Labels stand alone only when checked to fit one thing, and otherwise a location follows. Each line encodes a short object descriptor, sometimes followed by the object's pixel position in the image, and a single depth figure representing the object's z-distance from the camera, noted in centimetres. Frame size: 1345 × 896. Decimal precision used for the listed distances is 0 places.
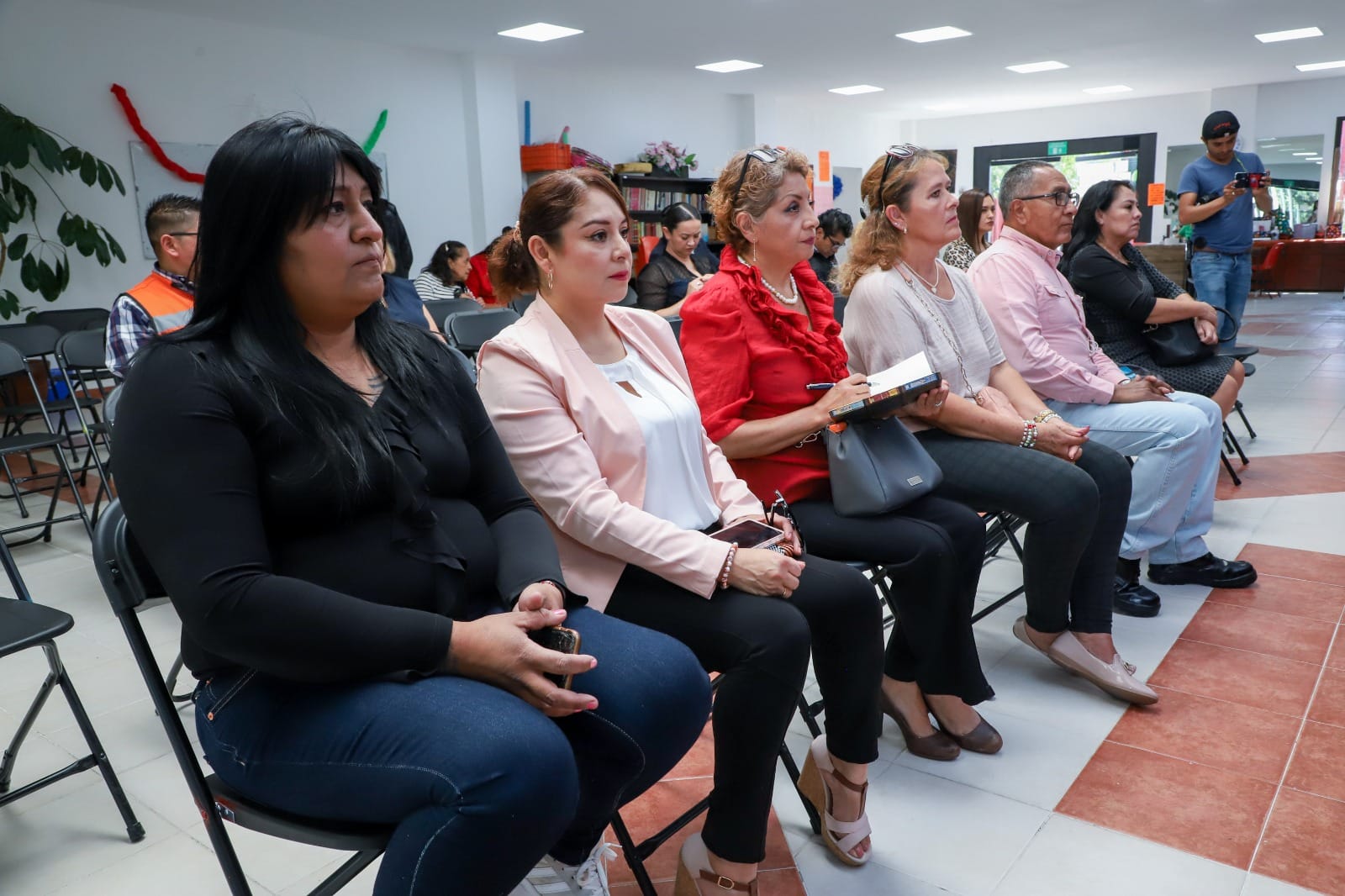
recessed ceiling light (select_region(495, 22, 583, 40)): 800
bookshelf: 1032
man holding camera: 512
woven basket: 929
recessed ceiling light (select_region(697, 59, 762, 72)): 1019
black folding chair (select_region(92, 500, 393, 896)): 114
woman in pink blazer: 147
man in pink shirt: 278
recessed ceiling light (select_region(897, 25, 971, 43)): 910
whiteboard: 700
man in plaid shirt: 292
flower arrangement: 1076
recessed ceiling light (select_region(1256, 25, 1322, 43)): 991
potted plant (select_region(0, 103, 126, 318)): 584
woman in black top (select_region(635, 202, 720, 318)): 592
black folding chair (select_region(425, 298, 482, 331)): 514
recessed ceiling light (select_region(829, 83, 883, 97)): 1248
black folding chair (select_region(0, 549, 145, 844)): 169
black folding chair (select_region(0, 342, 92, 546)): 357
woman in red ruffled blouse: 193
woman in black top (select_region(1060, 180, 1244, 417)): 323
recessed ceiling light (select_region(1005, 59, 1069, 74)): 1137
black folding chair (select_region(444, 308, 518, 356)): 364
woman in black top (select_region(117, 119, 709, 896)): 105
